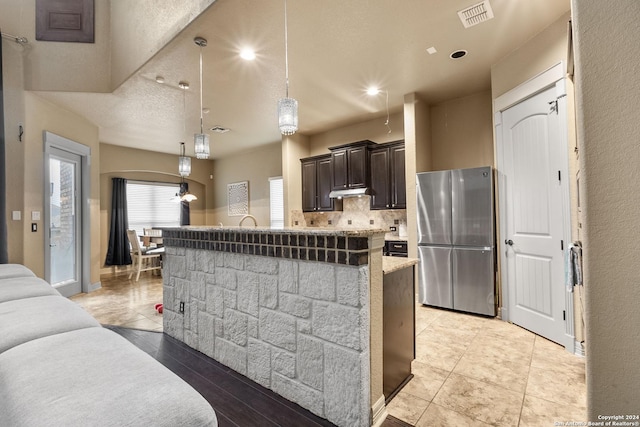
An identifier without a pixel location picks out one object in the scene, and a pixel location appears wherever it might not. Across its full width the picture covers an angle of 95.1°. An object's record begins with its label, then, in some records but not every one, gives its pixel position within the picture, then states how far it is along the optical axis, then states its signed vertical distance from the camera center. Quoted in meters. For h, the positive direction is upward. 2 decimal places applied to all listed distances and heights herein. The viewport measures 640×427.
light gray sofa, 0.74 -0.48
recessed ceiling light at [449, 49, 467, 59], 3.16 +1.77
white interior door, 2.73 -0.01
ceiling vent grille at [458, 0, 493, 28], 2.48 +1.76
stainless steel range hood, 4.79 +0.40
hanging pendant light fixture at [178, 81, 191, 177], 3.72 +0.71
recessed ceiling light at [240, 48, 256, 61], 3.06 +1.76
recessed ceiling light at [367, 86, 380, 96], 4.01 +1.75
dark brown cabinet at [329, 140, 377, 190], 4.91 +0.90
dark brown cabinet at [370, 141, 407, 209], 4.58 +0.63
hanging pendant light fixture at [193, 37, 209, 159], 2.88 +0.76
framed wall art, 7.54 +0.53
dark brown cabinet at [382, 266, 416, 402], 1.82 -0.76
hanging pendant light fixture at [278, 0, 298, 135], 2.25 +0.80
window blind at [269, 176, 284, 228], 6.81 +0.38
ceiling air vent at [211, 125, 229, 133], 5.57 +1.74
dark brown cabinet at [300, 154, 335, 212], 5.51 +0.65
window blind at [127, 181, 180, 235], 7.13 +0.36
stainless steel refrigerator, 3.42 -0.31
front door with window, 4.37 +0.00
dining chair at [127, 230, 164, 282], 5.89 -0.77
